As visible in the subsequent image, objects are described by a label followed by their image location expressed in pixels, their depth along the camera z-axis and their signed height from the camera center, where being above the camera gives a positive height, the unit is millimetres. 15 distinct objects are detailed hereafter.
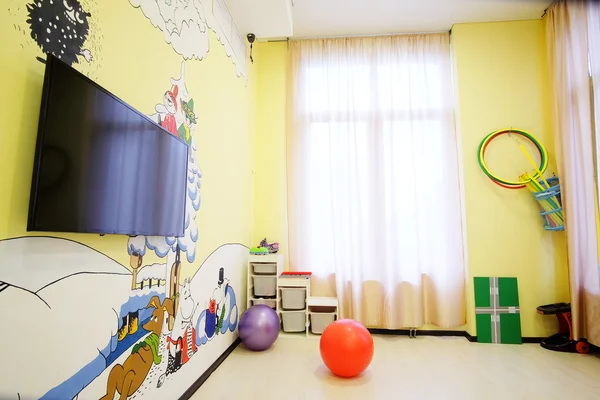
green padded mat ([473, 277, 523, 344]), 2992 -779
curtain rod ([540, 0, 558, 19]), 3067 +2329
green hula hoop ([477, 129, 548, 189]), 3066 +794
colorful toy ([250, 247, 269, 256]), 3152 -242
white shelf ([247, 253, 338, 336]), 3057 -646
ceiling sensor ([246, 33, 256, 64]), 3146 +1977
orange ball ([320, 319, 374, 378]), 2127 -849
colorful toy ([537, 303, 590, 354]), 2719 -965
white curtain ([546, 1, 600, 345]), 2637 +751
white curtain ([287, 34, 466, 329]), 3184 +566
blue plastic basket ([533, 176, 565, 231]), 2877 +338
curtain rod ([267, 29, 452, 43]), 3502 +2270
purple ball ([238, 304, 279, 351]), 2625 -872
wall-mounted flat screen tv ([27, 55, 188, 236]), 936 +231
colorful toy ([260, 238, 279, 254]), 3273 -194
